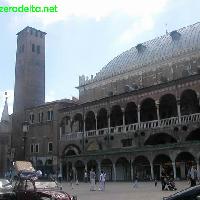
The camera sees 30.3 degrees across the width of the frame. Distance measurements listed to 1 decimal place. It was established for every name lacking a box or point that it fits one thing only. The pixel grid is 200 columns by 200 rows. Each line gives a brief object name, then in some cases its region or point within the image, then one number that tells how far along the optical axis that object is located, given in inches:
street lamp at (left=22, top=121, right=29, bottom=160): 940.0
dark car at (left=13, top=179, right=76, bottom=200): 487.8
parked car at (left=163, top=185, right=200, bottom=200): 238.1
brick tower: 2268.7
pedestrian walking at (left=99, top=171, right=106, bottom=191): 933.9
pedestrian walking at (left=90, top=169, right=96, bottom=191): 982.5
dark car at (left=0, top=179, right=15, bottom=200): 563.5
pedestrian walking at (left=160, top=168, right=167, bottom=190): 836.6
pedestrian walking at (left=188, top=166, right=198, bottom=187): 772.0
